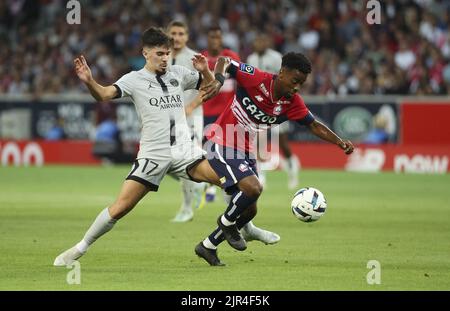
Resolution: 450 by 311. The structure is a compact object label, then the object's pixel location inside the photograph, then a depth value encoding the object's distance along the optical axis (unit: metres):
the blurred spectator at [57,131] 28.64
